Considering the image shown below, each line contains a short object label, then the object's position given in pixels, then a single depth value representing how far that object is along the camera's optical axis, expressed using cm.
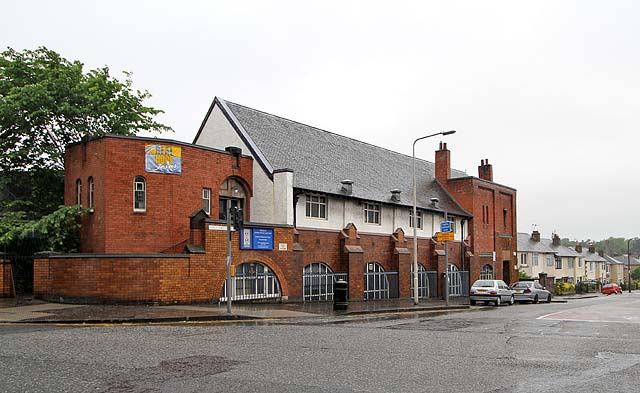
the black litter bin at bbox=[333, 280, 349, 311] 2305
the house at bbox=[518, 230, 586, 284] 7662
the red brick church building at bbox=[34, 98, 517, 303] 2239
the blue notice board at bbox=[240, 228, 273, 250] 2500
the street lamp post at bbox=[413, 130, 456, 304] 2739
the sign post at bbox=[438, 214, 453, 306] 2935
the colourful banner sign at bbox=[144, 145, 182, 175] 2505
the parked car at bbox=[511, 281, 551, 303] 3644
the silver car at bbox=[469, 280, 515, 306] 3203
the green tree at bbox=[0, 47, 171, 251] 2650
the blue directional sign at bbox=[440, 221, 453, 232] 2984
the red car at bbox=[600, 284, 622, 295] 6981
